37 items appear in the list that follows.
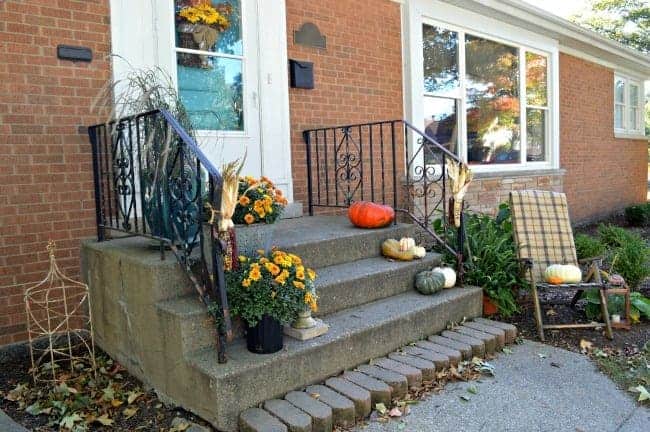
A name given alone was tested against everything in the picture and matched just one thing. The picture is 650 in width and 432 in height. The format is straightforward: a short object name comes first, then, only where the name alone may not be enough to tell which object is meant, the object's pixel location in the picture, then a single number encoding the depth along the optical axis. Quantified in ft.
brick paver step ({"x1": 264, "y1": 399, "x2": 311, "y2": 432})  7.45
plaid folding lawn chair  12.49
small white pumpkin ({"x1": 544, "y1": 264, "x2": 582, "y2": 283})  12.77
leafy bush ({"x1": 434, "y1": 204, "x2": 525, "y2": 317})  12.89
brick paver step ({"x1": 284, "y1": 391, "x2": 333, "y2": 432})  7.64
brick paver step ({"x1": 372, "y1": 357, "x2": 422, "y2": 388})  9.09
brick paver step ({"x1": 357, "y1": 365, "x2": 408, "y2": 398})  8.80
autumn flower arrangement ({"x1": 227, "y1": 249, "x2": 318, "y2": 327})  8.18
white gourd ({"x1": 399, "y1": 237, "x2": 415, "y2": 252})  12.55
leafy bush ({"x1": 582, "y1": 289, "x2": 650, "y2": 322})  12.86
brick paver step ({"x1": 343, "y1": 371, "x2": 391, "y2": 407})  8.53
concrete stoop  7.98
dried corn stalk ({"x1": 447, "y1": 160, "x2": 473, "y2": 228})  12.69
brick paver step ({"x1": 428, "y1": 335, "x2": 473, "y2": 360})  10.30
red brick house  10.91
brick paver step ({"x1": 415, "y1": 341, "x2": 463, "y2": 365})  9.96
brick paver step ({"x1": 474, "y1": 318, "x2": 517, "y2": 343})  11.49
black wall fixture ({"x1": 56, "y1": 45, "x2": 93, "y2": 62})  11.21
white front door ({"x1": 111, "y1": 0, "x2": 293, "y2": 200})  12.78
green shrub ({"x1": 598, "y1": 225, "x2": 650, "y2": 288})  15.24
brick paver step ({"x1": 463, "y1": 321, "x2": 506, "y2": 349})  11.13
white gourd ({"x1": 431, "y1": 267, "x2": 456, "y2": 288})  12.22
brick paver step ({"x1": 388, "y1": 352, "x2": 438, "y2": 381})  9.39
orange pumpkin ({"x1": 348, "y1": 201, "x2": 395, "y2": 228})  13.24
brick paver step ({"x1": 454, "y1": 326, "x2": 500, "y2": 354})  10.83
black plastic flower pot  8.26
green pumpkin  11.82
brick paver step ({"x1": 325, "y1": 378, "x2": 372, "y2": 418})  8.23
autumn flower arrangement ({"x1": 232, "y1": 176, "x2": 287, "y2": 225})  9.66
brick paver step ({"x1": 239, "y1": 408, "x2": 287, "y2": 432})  7.41
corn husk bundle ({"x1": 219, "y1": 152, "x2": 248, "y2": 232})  7.69
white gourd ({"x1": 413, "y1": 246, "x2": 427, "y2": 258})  12.64
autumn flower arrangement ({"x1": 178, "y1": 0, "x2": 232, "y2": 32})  13.47
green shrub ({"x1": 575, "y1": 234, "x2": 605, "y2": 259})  18.07
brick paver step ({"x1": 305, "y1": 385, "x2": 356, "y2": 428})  7.95
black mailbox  15.61
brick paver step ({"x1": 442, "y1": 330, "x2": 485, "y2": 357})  10.50
